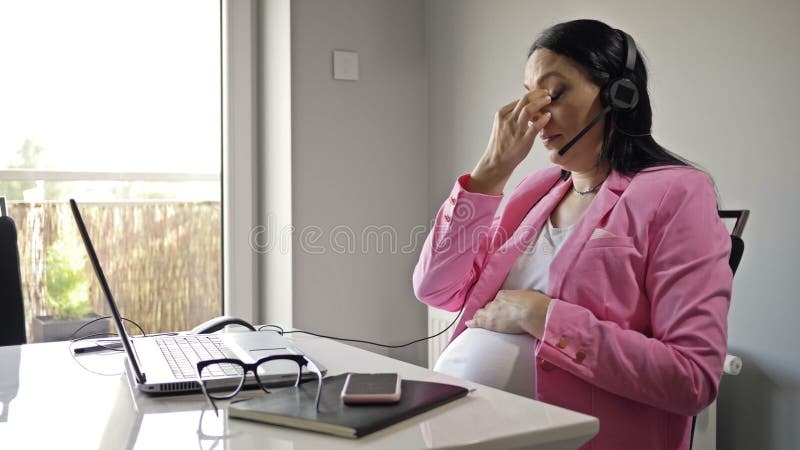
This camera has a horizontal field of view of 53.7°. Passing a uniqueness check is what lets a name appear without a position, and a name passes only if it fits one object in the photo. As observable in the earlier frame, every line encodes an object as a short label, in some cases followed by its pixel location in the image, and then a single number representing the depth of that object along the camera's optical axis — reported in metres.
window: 2.35
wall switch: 2.56
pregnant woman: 1.17
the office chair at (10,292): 1.60
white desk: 0.77
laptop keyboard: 1.02
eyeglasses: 0.93
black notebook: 0.78
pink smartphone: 0.84
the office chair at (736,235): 1.25
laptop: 0.96
